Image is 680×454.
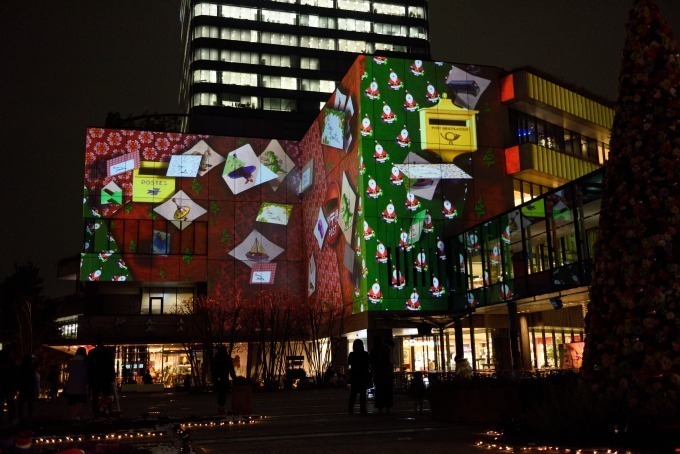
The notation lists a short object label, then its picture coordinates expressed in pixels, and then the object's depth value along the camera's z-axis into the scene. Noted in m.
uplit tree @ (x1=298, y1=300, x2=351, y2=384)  42.22
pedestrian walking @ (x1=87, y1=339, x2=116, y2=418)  16.48
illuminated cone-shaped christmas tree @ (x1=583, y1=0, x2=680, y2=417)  8.52
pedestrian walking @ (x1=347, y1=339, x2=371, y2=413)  16.25
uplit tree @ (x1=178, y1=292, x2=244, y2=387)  39.50
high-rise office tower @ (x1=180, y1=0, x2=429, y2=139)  88.81
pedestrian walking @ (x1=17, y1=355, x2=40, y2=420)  17.35
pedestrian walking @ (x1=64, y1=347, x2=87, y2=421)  16.05
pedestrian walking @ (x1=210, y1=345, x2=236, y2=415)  17.58
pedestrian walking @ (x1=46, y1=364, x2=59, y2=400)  38.16
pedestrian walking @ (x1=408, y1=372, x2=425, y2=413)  16.25
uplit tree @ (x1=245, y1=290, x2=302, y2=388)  40.83
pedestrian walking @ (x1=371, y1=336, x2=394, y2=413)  16.12
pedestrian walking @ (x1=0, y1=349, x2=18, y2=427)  14.21
